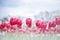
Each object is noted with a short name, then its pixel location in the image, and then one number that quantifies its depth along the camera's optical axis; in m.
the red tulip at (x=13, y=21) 1.00
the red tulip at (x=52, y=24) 1.00
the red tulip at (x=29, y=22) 1.00
